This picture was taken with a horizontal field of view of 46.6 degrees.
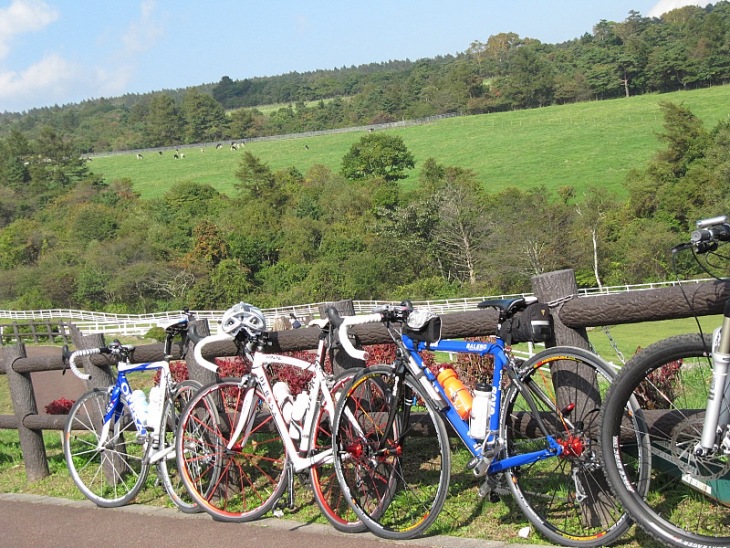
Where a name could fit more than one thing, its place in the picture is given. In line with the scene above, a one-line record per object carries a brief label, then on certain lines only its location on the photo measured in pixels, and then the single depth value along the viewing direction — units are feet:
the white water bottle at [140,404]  19.04
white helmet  16.61
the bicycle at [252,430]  15.55
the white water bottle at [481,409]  13.33
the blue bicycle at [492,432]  12.91
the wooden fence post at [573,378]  13.06
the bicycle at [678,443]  10.73
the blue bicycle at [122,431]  18.43
